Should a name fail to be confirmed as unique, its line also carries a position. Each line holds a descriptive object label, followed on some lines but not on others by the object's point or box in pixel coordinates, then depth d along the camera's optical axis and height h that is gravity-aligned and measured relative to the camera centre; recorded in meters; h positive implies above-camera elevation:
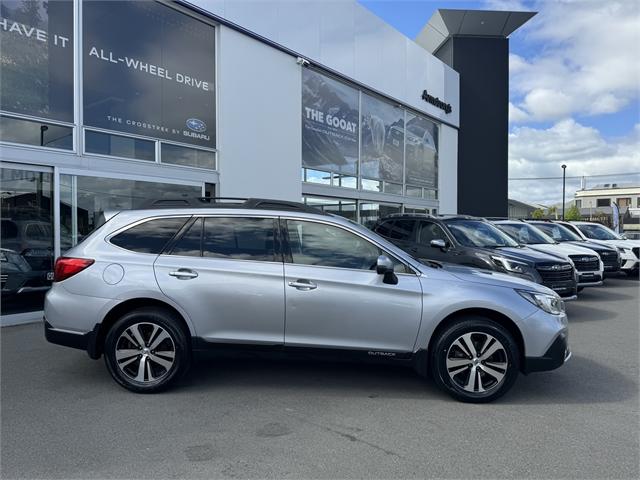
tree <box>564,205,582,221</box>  69.70 +3.43
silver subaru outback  4.21 -0.64
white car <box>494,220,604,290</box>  9.79 -0.43
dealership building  7.45 +2.68
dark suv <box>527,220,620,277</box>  12.20 -0.15
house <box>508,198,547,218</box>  59.45 +3.71
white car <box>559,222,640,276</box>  13.51 -0.13
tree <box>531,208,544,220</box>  62.03 +3.18
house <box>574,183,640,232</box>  84.44 +7.53
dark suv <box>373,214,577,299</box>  7.86 -0.21
